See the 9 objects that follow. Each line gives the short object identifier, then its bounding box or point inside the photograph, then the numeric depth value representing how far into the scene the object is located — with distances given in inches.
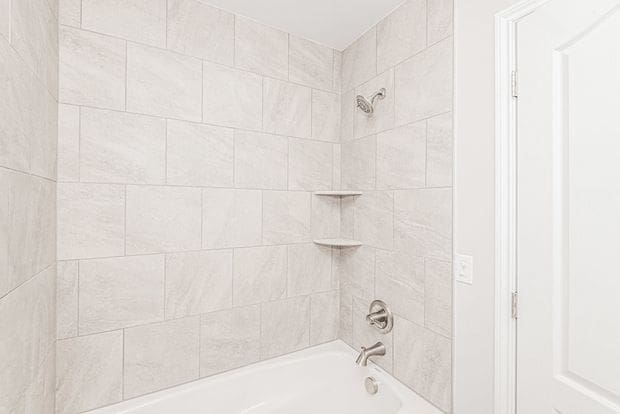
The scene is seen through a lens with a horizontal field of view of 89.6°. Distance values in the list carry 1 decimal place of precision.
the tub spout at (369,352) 63.4
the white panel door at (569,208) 34.4
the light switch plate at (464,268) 49.0
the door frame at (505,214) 44.4
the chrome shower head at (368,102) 66.3
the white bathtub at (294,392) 57.6
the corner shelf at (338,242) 72.0
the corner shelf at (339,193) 72.0
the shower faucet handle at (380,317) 64.2
